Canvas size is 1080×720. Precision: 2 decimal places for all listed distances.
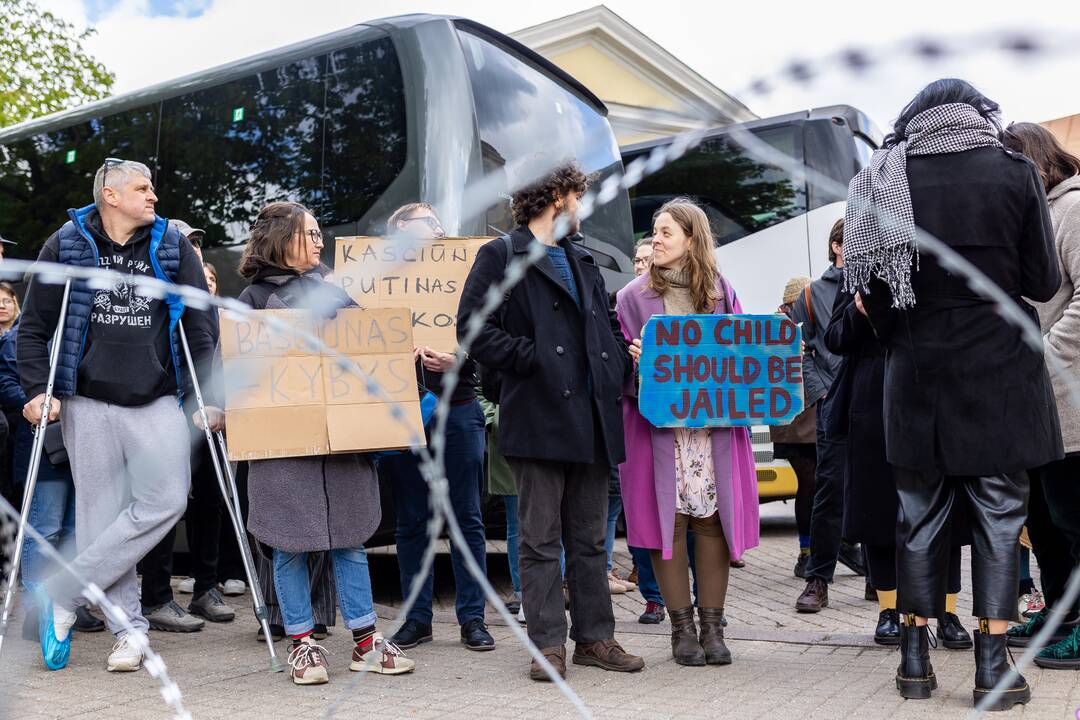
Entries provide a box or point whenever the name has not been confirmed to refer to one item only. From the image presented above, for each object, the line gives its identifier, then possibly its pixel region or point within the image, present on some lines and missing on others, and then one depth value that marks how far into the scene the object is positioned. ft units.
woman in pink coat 15.47
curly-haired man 14.49
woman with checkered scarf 12.50
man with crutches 15.51
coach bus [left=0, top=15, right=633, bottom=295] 21.08
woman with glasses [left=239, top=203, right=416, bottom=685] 14.51
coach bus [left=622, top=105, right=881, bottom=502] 33.60
